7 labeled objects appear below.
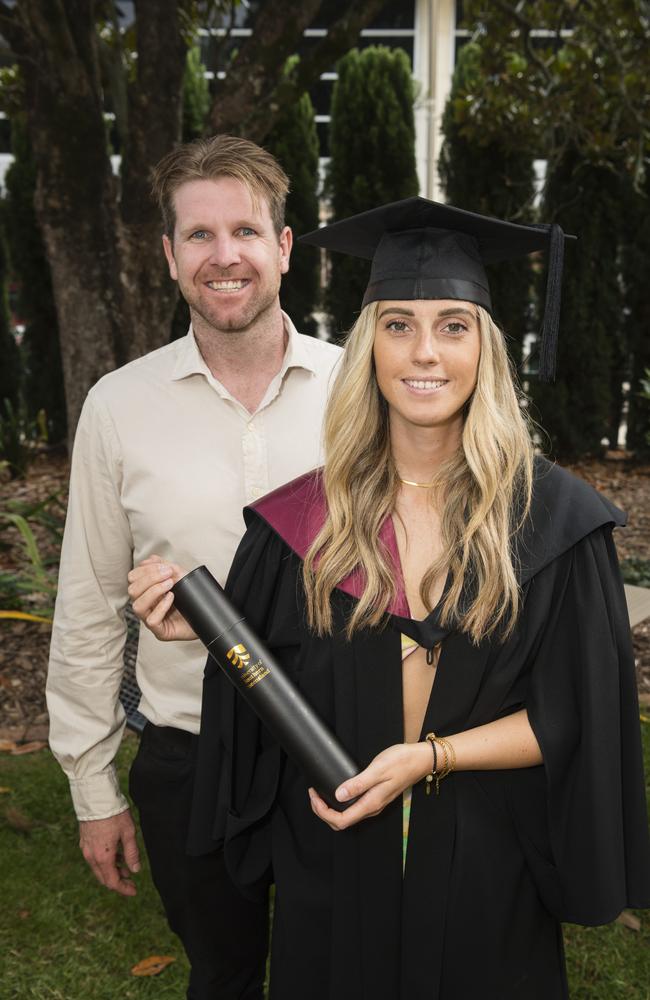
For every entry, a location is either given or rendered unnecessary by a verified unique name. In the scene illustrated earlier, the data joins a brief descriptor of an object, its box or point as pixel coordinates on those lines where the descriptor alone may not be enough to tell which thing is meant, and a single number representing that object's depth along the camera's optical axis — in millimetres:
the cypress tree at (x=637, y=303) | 7883
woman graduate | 1744
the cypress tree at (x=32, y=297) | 7980
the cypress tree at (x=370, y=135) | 7914
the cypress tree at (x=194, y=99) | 7801
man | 2205
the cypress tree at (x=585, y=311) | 7863
